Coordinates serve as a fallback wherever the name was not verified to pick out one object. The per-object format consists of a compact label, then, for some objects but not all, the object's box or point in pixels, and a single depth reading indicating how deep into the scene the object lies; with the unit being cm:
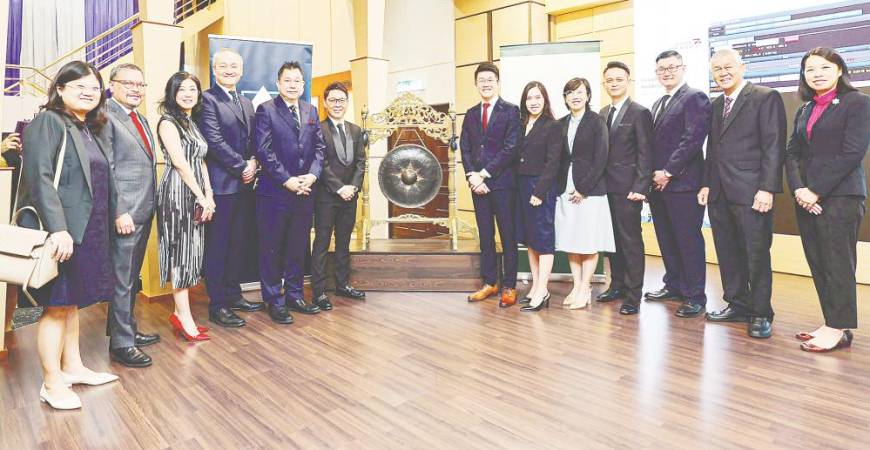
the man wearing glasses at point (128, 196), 262
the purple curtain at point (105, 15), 954
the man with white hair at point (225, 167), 314
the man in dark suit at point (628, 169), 338
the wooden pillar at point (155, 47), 390
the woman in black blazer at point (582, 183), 343
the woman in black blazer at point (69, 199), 207
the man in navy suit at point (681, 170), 327
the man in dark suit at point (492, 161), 361
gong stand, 425
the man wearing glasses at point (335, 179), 365
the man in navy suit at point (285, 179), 330
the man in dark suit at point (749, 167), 291
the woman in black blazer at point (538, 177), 345
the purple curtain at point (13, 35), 896
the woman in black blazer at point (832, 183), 260
